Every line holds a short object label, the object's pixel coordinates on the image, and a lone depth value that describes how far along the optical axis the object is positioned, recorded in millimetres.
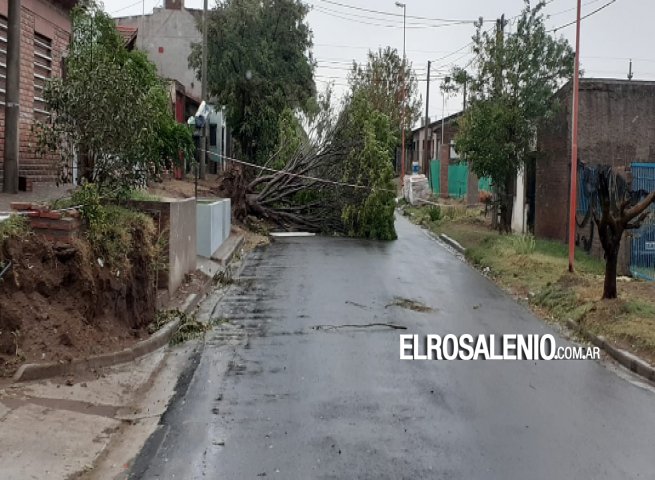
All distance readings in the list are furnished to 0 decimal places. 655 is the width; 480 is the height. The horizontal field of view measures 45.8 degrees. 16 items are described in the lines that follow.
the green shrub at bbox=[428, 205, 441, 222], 32906
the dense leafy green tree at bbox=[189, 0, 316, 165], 34812
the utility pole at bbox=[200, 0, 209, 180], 29562
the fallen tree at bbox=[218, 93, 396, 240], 25906
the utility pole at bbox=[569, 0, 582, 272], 15578
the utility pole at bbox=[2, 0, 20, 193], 12648
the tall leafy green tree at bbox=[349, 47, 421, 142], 61531
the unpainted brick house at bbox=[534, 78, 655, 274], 22281
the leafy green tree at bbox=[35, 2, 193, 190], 10266
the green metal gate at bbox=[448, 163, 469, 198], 44688
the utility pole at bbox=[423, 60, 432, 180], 51825
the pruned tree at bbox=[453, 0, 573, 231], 22328
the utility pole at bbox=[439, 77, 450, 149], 54712
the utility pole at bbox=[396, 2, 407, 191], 58781
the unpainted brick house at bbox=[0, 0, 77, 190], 14523
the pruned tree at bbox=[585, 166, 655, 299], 11703
